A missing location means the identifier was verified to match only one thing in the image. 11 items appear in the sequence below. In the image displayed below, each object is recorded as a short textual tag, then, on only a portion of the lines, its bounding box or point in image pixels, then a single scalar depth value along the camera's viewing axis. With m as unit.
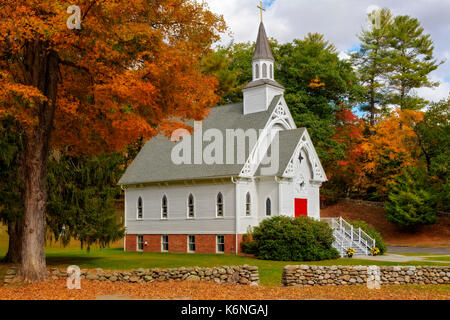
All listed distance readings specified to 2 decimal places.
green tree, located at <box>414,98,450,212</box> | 41.78
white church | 29.94
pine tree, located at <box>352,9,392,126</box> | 59.56
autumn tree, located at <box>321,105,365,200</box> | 48.97
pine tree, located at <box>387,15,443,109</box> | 58.25
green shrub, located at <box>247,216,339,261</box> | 25.61
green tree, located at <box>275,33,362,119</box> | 42.16
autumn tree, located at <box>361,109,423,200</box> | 45.34
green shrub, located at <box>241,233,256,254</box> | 28.09
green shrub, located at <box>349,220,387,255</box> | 29.43
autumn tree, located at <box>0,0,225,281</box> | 14.82
